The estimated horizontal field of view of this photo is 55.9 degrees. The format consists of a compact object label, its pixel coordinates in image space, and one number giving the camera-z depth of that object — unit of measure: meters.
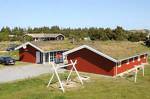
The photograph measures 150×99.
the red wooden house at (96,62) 15.51
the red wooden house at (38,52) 20.37
